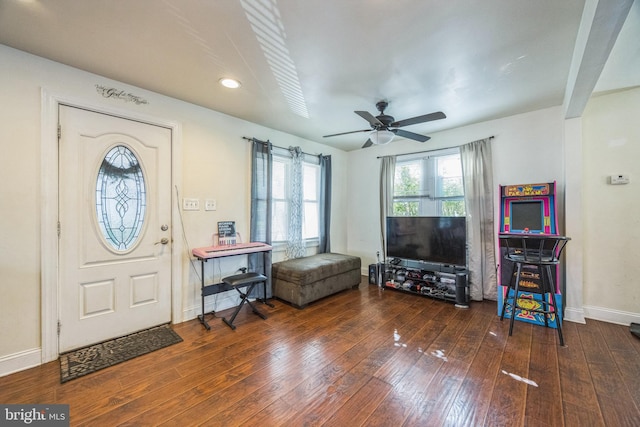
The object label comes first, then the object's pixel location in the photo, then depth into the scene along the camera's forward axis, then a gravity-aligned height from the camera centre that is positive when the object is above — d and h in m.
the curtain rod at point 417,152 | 4.10 +1.05
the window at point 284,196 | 3.92 +0.32
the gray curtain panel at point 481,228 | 3.51 -0.20
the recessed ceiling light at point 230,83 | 2.45 +1.33
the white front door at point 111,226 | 2.24 -0.10
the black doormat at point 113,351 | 2.01 -1.22
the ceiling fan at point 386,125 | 2.56 +0.98
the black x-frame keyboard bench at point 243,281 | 2.80 -0.76
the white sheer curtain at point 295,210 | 4.04 +0.08
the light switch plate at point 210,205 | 3.12 +0.13
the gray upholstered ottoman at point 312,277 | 3.31 -0.90
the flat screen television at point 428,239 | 3.56 -0.38
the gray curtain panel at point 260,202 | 3.49 +0.19
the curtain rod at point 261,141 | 3.47 +1.07
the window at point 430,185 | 3.89 +0.48
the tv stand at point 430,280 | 3.39 -1.00
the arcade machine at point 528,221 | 2.80 -0.09
